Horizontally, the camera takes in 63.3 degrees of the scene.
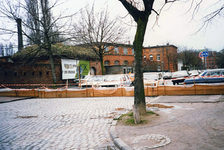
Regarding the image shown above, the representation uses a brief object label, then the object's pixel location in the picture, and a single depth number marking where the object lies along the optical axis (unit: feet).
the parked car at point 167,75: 108.27
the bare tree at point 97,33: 75.72
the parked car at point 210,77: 45.43
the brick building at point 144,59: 129.59
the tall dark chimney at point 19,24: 61.75
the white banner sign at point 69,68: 84.79
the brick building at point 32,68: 82.37
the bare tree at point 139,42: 22.52
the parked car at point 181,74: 82.52
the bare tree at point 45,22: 60.77
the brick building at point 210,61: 404.86
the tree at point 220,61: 201.01
